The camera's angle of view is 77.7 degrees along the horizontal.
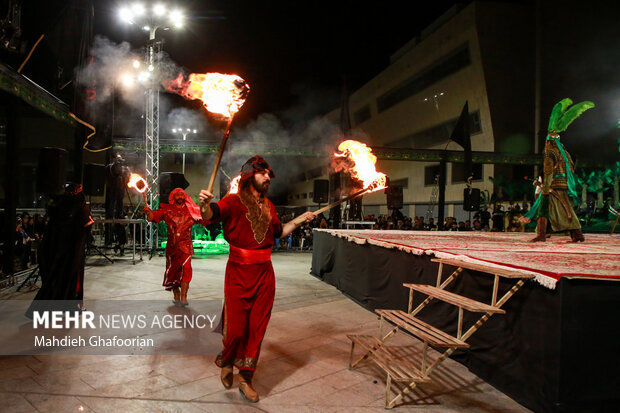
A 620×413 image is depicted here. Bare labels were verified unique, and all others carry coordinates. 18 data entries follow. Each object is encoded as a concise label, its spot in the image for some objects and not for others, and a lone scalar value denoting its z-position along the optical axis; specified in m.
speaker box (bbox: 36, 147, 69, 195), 7.03
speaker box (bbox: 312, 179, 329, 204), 17.95
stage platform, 2.74
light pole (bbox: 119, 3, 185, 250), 11.67
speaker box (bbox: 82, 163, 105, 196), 12.59
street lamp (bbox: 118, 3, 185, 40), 11.55
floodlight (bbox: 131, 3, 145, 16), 11.47
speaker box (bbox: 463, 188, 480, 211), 14.95
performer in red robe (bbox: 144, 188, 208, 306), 6.12
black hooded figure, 5.21
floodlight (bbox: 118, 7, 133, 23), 11.49
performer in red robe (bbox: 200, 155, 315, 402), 3.23
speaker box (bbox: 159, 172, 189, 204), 12.88
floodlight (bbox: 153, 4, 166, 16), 11.62
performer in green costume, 5.85
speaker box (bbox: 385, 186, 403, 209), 15.93
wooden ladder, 2.87
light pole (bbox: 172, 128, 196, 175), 23.23
